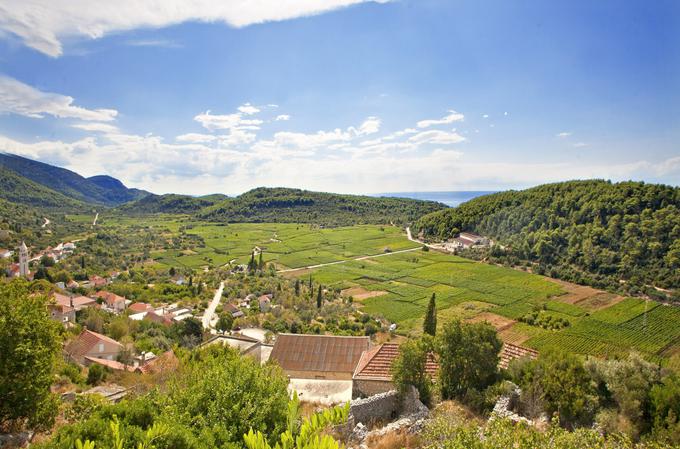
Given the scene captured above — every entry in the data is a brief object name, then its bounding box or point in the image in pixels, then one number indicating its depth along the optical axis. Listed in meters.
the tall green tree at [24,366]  11.41
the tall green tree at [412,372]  16.95
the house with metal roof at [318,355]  26.25
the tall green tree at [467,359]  17.69
